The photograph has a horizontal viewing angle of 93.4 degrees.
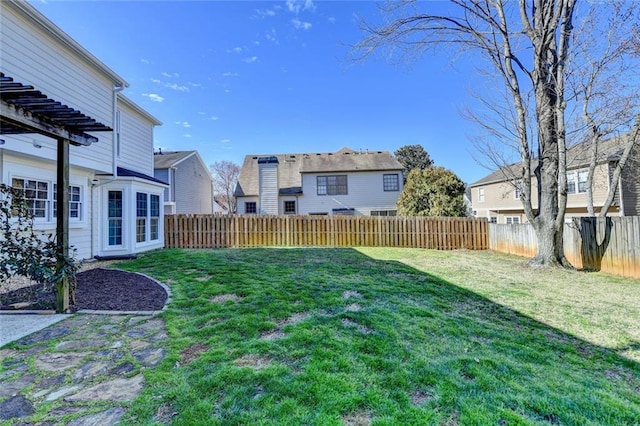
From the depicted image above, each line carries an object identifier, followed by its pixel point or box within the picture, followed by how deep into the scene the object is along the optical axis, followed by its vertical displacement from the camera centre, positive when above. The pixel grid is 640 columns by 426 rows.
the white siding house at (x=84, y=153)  6.21 +1.72
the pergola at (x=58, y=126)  3.31 +1.29
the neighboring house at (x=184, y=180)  18.73 +2.79
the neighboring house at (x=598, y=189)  14.03 +1.36
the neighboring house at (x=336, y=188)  19.98 +2.00
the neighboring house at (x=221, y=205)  36.28 +1.87
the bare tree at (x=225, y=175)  37.25 +5.55
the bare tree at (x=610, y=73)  8.20 +3.94
